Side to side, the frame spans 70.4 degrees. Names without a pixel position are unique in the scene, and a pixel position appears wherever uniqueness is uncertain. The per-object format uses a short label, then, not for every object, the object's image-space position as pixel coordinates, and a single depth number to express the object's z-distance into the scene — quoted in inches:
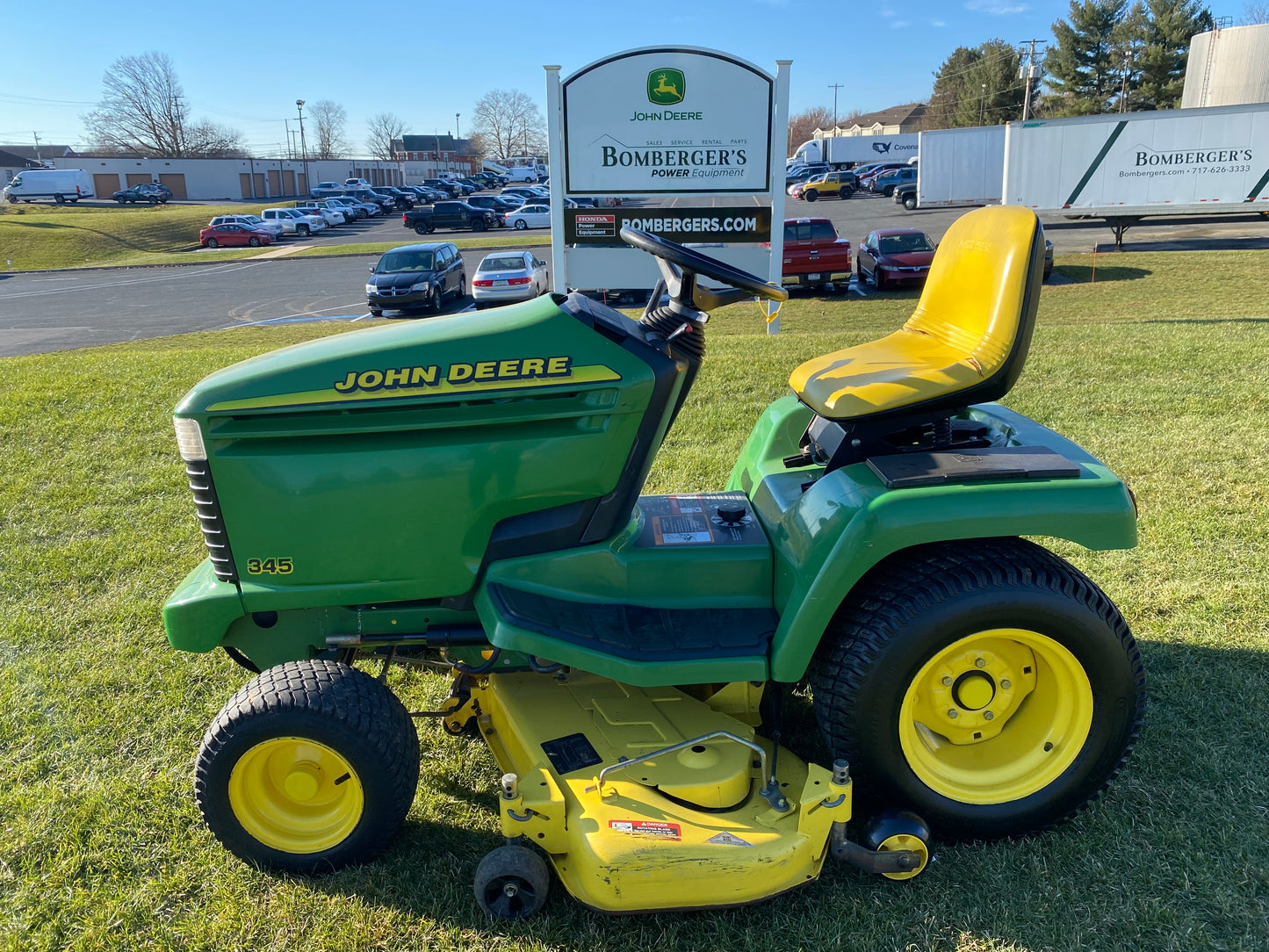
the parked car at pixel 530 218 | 1459.2
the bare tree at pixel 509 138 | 3855.8
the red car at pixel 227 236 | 1366.9
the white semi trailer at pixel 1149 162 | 782.5
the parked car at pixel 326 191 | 2094.0
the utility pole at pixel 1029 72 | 1935.7
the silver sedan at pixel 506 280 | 649.0
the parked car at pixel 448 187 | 2133.6
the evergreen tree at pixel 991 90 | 2349.9
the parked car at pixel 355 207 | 1770.7
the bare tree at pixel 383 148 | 4044.8
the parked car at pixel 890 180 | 1507.1
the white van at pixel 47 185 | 2006.6
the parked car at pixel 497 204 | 1563.9
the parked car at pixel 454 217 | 1443.2
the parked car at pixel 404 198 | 1969.7
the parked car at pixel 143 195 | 2048.5
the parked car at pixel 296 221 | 1462.8
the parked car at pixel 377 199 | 1908.2
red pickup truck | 664.4
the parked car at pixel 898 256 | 670.5
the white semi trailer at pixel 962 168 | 1075.9
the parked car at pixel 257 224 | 1376.7
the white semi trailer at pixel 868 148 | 2224.4
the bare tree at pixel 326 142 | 3976.4
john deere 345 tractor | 90.6
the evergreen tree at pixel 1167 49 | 1834.4
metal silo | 1403.8
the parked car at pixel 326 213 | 1600.6
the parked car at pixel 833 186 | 1585.9
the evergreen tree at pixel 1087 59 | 1962.4
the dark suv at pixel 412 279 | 642.8
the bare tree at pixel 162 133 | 2950.3
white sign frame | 330.6
